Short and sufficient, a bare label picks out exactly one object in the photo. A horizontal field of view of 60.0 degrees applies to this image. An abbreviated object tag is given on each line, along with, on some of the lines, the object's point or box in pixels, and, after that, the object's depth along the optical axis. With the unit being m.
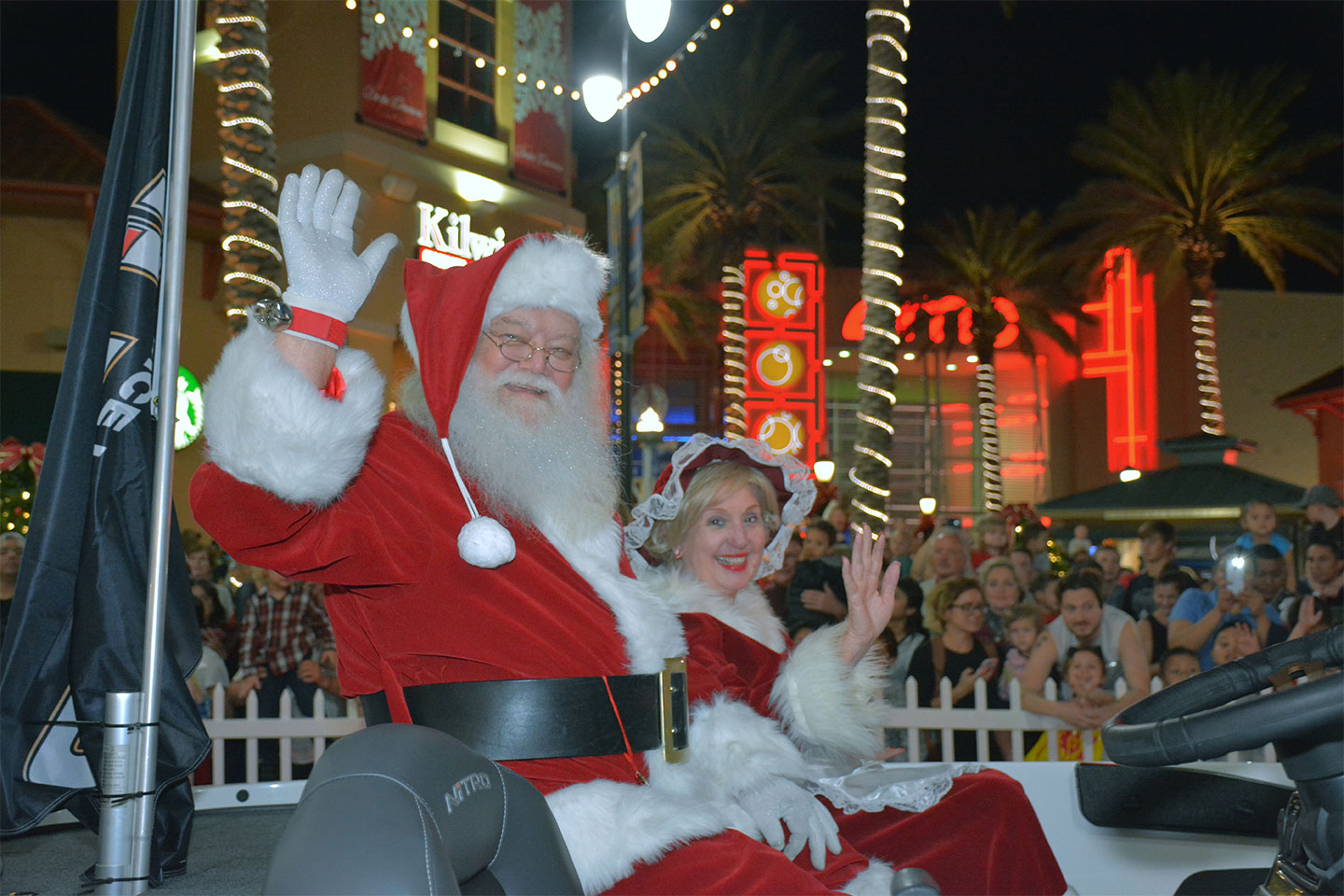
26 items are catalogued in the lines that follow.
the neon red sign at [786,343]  23.62
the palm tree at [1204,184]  18.70
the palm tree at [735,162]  19.72
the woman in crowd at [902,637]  5.65
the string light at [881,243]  10.52
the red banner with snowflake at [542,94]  15.29
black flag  2.77
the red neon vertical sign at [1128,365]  24.56
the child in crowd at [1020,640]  5.60
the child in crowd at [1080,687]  5.20
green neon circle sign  11.94
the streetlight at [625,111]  7.44
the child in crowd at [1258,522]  6.77
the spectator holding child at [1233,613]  5.60
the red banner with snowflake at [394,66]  13.13
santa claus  2.00
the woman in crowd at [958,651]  5.61
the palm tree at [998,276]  23.19
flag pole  2.51
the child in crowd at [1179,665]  5.16
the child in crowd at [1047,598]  6.44
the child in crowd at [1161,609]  5.89
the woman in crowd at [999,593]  6.41
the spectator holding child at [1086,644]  5.16
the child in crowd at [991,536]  7.98
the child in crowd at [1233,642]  5.27
